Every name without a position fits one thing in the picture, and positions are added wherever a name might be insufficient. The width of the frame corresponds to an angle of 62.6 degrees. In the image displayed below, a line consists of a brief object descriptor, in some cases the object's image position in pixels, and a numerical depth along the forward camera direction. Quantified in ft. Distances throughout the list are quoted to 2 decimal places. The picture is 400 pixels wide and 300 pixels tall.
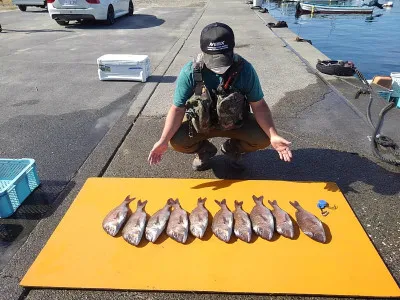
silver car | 66.13
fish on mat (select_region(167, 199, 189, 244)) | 9.28
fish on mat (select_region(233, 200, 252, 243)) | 9.26
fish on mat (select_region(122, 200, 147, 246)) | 9.21
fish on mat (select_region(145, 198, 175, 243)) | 9.32
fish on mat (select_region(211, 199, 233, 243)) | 9.27
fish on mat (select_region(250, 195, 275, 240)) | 9.31
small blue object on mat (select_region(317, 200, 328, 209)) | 10.51
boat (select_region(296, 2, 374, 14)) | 107.86
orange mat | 8.01
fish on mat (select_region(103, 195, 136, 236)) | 9.53
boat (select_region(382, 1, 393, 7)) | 129.18
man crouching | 9.91
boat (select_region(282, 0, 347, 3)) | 136.24
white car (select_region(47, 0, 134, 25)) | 43.47
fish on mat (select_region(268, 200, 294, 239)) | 9.35
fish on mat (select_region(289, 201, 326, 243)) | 9.23
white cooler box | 22.31
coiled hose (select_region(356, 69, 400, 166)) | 13.15
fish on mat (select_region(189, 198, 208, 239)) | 9.42
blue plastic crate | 10.11
